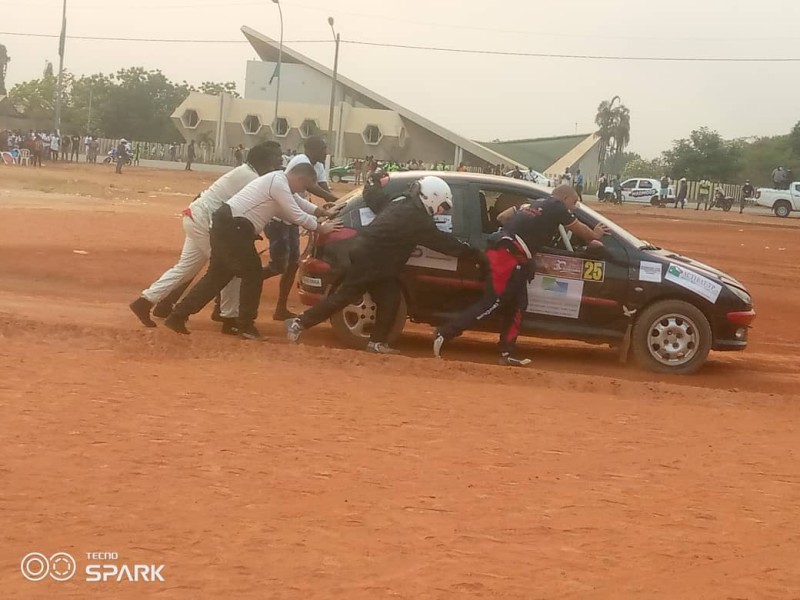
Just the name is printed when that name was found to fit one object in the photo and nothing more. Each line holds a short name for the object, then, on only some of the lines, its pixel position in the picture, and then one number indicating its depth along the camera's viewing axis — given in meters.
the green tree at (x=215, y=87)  101.56
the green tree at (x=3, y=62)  123.94
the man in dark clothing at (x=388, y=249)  9.02
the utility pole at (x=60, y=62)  53.88
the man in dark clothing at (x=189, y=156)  54.38
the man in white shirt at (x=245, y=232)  9.12
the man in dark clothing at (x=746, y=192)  48.83
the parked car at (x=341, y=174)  53.23
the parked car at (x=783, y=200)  45.88
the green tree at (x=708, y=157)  66.44
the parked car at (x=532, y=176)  46.44
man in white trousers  9.52
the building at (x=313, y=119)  75.44
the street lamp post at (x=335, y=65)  50.19
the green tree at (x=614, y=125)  101.06
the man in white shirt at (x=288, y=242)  10.13
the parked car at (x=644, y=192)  52.99
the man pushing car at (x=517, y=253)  8.99
